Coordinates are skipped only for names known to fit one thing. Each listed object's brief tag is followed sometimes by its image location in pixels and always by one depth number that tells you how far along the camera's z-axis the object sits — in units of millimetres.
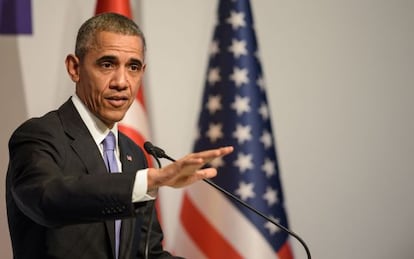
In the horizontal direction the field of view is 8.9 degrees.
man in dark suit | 5077
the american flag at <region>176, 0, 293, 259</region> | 6159
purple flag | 6148
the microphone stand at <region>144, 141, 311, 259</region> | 5322
